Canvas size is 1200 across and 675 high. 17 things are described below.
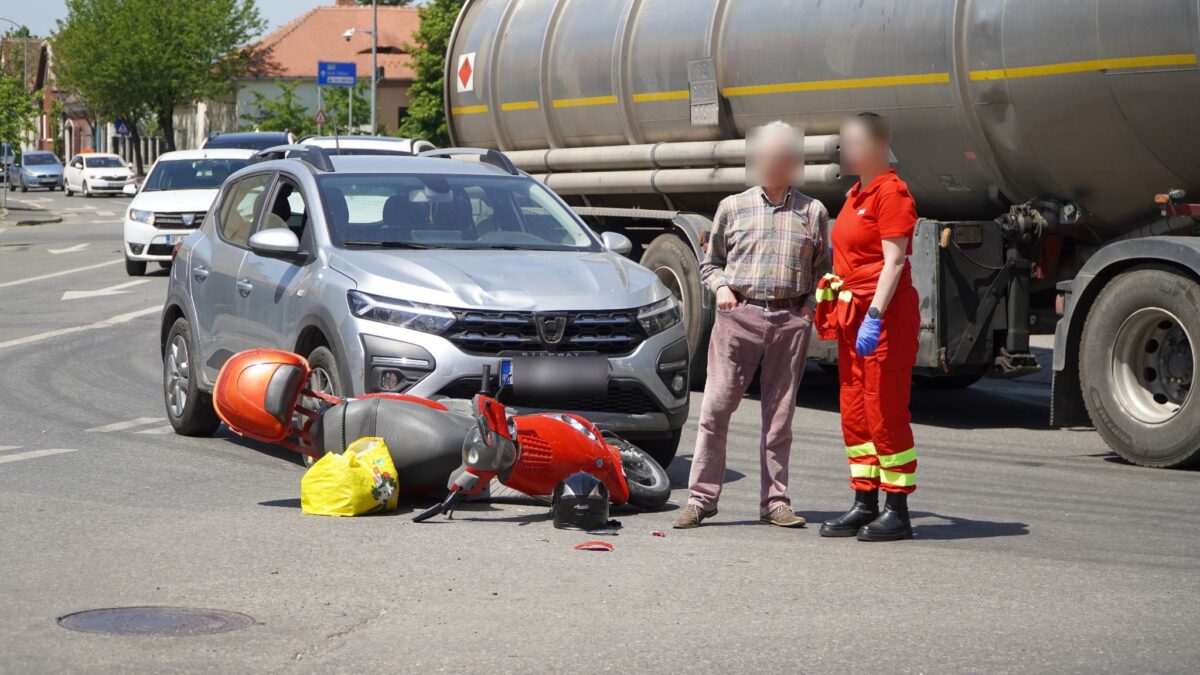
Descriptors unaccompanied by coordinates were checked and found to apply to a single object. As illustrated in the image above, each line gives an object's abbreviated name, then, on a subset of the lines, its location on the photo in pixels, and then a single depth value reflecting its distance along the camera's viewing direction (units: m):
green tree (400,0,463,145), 70.25
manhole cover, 5.57
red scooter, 7.75
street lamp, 57.58
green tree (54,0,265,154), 82.06
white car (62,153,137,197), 68.25
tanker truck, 9.73
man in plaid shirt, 7.58
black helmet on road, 7.52
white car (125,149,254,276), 25.52
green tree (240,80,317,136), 59.81
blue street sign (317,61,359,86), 46.09
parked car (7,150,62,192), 75.19
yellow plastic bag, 7.81
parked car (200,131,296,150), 30.22
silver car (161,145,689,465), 8.34
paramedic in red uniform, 7.21
